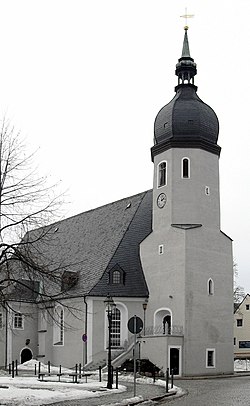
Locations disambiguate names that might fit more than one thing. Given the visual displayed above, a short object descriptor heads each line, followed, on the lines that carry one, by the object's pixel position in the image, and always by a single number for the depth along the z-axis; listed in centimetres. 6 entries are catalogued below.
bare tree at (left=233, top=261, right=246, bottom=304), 8912
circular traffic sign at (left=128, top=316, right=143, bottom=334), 2242
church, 4166
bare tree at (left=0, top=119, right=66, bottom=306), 2102
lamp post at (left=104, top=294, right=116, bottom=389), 2714
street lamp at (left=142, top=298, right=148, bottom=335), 4473
